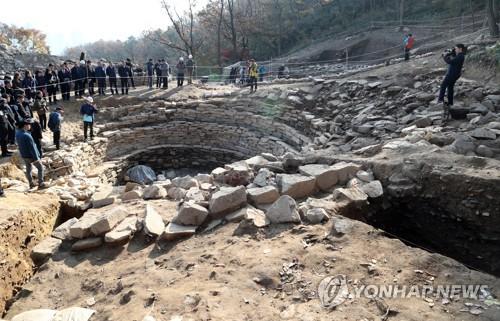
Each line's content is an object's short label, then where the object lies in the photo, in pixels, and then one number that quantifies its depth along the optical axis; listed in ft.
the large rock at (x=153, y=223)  16.26
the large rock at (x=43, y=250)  16.35
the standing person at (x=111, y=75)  45.65
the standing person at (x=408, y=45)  43.73
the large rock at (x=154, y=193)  20.39
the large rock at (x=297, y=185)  17.22
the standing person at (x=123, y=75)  46.73
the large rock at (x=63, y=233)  17.17
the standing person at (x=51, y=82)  39.52
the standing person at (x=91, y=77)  43.96
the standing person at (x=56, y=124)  31.73
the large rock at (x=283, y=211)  15.25
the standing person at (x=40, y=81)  39.42
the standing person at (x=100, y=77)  44.52
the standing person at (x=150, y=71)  49.78
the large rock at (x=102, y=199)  20.67
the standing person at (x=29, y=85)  36.43
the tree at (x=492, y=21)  39.70
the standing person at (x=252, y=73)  46.91
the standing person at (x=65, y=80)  41.86
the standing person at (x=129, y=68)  47.47
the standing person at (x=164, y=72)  49.32
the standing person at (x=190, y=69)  53.41
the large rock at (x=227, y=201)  16.61
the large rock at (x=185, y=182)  20.84
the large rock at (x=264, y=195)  17.01
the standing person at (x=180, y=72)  50.25
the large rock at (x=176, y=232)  15.99
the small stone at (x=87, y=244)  16.33
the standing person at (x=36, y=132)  28.30
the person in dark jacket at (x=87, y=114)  35.47
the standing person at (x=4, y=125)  27.96
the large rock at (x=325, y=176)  18.04
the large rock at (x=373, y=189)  17.01
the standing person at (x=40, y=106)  33.24
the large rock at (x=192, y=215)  16.44
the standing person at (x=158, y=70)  49.47
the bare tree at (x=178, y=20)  76.65
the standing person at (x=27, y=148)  22.90
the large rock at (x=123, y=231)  16.11
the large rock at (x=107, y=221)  16.55
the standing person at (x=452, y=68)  25.89
